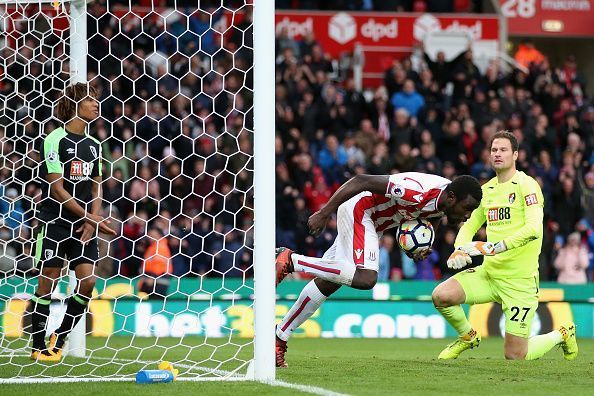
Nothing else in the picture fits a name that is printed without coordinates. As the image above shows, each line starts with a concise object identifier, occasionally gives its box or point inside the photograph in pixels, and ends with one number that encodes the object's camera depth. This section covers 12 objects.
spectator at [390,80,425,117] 38.34
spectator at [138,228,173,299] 28.67
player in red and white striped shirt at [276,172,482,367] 16.66
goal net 16.94
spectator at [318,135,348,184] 34.91
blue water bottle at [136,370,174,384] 14.41
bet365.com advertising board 28.50
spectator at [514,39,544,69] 47.84
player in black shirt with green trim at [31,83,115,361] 17.62
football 17.09
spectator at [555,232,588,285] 34.00
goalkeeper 19.03
